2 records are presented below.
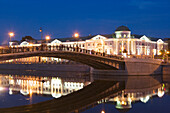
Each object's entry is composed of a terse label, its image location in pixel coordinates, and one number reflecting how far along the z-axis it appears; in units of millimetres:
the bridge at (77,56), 35881
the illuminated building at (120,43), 97812
